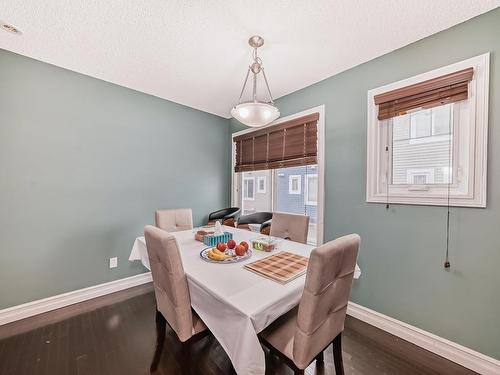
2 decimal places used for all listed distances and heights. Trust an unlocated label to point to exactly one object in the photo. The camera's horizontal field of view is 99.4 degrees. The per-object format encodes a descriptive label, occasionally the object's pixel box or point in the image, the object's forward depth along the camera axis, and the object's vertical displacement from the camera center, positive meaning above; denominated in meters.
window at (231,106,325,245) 2.47 +0.06
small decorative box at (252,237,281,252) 1.66 -0.47
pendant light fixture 1.62 +0.58
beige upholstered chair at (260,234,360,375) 0.95 -0.62
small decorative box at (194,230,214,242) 1.94 -0.47
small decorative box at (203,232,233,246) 1.82 -0.47
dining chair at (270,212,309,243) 2.05 -0.41
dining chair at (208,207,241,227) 3.20 -0.48
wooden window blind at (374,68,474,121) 1.58 +0.76
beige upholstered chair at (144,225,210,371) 1.15 -0.60
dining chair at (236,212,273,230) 2.94 -0.48
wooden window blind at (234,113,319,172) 2.56 +0.55
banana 1.45 -0.49
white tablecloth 0.92 -0.57
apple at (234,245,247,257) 1.51 -0.47
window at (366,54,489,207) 1.53 +0.36
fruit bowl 1.44 -0.51
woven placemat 1.22 -0.52
